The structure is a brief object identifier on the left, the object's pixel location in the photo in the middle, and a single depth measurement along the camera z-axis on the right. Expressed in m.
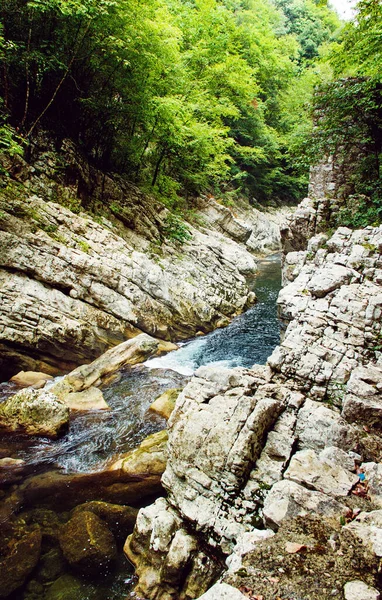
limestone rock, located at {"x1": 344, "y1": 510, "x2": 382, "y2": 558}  3.07
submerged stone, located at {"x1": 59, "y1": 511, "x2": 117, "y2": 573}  5.34
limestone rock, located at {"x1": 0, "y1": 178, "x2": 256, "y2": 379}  11.10
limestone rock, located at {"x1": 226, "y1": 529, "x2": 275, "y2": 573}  3.36
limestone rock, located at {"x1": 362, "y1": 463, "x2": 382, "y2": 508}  4.00
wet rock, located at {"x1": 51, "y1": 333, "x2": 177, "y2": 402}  10.22
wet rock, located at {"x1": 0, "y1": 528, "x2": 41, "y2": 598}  5.02
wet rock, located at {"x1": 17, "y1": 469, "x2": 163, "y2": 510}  6.54
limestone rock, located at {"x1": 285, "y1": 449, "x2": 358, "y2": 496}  4.19
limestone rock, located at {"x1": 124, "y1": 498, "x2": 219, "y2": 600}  4.62
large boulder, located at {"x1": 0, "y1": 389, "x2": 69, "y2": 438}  8.26
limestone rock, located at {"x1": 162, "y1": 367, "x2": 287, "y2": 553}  4.78
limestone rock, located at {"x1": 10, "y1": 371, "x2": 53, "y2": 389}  10.58
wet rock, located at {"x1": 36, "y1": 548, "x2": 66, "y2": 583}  5.24
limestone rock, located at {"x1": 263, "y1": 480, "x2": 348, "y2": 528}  3.79
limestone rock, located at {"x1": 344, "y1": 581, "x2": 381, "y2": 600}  2.63
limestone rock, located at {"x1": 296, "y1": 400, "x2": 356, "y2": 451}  5.41
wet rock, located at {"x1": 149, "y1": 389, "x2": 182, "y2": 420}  9.40
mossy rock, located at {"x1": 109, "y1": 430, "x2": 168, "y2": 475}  7.08
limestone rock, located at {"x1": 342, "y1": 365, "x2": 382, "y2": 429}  5.71
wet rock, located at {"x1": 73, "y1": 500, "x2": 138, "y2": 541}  5.96
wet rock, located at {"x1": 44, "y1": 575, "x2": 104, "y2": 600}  4.96
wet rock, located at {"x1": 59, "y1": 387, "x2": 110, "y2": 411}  9.58
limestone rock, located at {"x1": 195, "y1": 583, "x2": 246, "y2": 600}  2.80
